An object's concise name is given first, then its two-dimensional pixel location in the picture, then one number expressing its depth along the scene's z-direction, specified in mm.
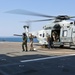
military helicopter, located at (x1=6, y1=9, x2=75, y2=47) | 14805
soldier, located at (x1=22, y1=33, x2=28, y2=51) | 12544
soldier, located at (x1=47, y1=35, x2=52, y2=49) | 15067
